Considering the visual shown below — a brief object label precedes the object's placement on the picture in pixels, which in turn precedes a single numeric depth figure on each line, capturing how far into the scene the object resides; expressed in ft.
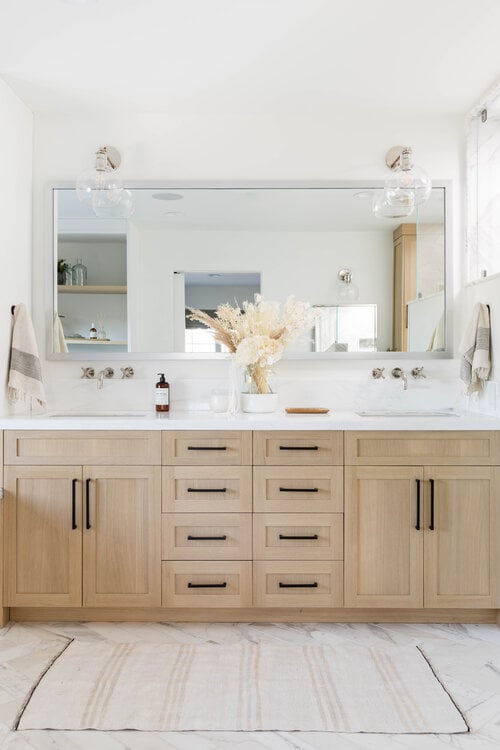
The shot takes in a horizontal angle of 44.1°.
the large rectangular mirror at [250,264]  10.29
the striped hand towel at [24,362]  9.39
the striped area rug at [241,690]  6.35
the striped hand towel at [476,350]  9.23
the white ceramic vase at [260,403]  9.56
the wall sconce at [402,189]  9.62
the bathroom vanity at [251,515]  8.54
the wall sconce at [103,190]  9.81
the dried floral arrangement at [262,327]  9.64
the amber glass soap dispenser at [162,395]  10.00
